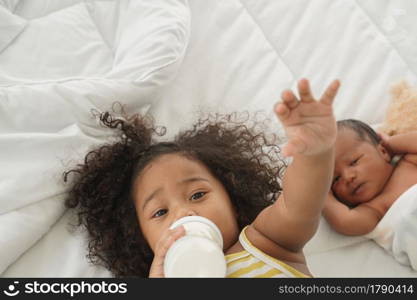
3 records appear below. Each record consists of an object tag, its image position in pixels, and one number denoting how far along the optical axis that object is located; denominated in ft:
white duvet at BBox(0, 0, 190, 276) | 3.63
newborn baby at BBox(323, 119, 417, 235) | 3.85
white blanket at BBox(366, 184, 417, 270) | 3.57
